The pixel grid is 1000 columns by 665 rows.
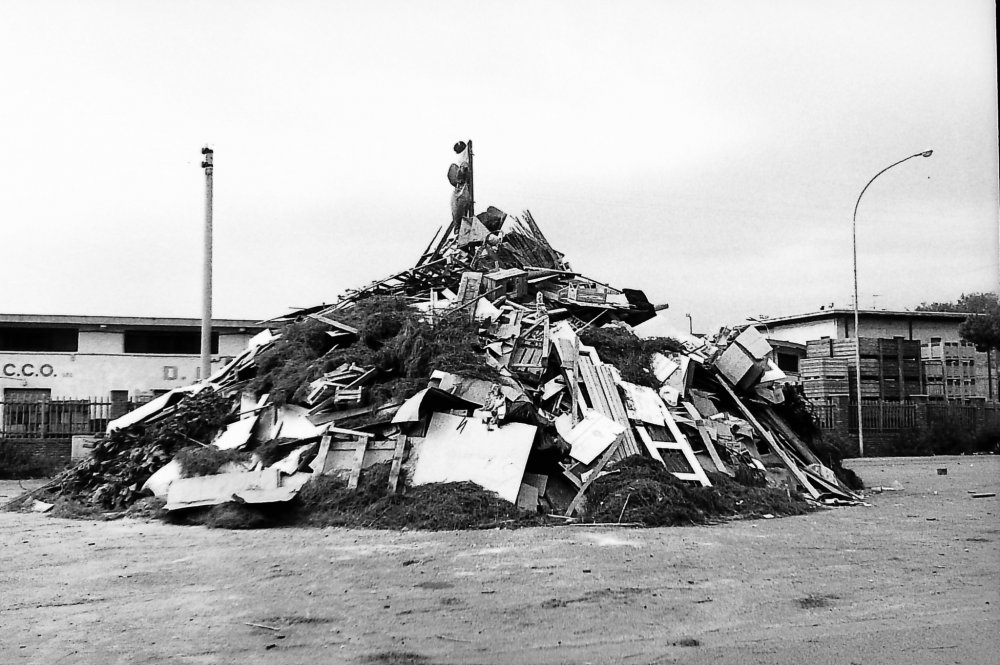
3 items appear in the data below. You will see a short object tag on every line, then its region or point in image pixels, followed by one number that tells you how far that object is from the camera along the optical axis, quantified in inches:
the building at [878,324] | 1547.7
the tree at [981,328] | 1231.2
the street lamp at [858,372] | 1034.1
